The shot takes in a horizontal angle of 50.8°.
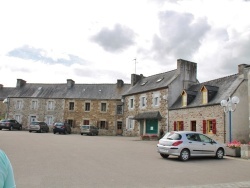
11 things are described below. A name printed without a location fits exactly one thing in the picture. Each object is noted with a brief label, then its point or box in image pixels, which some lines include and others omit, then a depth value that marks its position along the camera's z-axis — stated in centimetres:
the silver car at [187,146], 1216
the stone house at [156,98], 2792
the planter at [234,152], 1460
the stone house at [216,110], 2053
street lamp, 1636
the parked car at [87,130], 3353
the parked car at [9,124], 3425
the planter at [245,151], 1373
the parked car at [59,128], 3291
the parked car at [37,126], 3309
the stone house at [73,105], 3878
